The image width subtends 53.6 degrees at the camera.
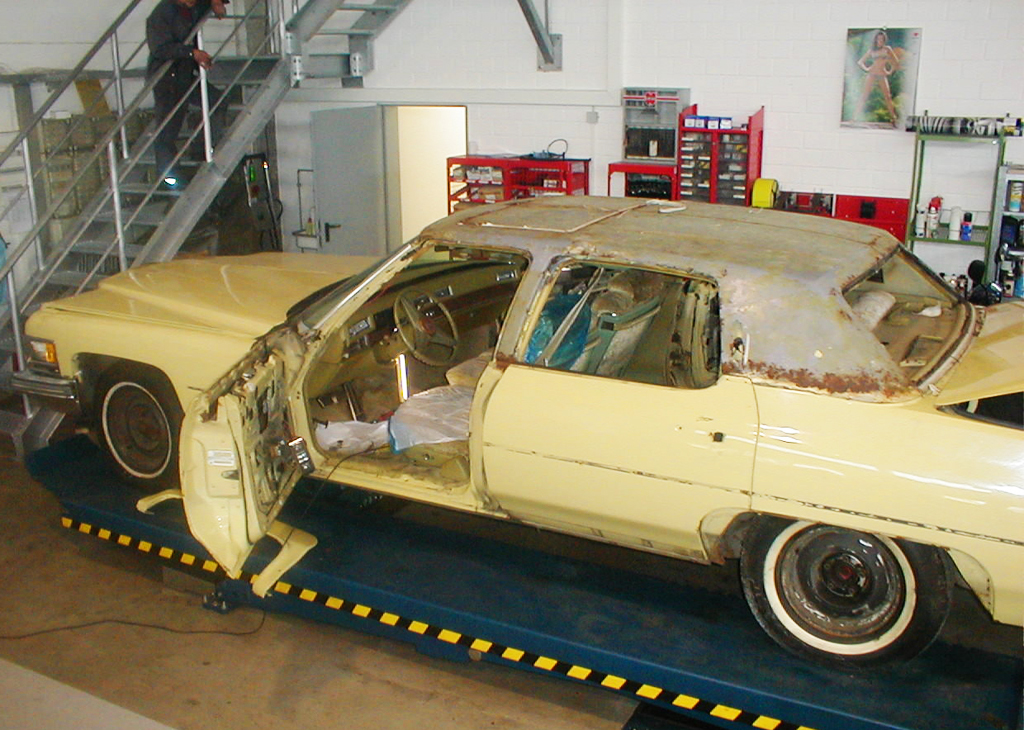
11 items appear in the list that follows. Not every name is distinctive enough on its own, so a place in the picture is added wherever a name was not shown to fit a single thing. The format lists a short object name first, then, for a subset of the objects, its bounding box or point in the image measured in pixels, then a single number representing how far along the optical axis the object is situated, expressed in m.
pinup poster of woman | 7.70
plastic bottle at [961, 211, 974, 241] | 7.54
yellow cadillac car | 3.36
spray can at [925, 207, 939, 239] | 7.66
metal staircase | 6.80
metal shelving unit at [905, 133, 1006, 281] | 7.28
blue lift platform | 3.41
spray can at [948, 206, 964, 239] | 7.54
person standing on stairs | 7.69
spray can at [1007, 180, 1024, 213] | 7.15
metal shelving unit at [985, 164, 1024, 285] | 7.07
